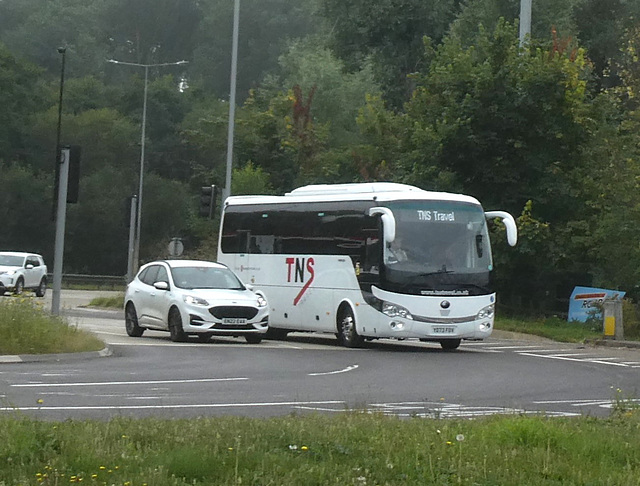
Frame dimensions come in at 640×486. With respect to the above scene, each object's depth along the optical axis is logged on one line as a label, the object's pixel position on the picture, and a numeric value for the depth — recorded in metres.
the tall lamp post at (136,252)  56.07
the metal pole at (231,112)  43.94
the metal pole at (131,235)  51.25
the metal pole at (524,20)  43.72
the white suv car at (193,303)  28.67
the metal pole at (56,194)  27.90
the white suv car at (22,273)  58.56
